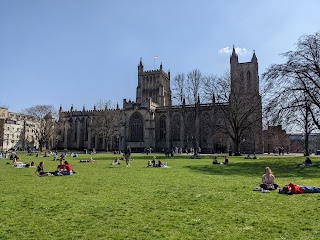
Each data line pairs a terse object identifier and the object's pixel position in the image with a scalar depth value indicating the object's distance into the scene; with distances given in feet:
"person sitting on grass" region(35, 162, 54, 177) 57.77
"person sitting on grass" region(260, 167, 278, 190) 37.99
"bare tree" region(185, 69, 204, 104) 164.14
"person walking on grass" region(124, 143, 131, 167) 84.58
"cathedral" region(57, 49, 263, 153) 186.39
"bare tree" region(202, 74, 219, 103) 153.78
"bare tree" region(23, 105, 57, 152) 232.94
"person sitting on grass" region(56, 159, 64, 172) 60.18
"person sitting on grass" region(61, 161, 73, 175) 58.90
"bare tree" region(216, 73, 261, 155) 141.17
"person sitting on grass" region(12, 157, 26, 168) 82.84
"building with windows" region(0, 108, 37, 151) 339.16
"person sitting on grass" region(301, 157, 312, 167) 81.92
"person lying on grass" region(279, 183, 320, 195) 34.53
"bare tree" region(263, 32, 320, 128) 85.15
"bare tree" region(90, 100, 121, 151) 229.45
